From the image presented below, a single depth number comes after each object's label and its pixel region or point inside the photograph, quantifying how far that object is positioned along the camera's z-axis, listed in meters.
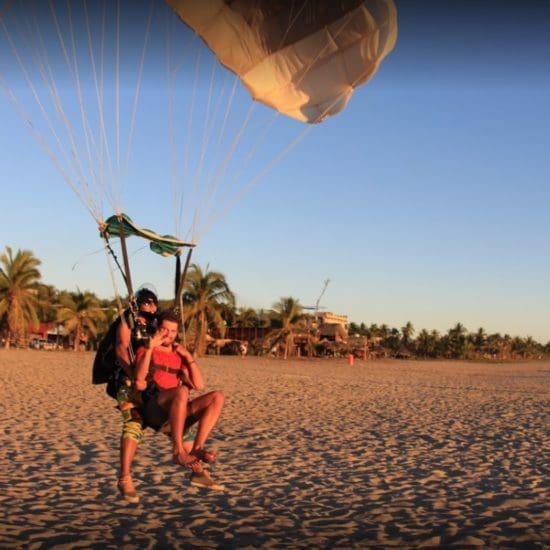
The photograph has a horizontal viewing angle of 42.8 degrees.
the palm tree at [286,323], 53.53
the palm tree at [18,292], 47.34
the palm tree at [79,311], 51.22
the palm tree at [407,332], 105.88
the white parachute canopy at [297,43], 8.32
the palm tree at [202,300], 45.19
